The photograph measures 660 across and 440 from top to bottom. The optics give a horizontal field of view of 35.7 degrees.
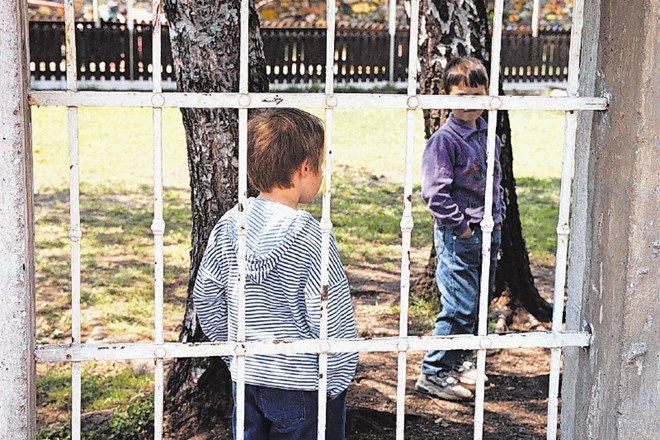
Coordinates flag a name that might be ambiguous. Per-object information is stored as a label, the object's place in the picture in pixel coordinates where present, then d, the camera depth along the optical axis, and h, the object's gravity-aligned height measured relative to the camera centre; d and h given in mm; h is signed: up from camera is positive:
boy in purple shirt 4344 -692
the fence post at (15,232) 2506 -510
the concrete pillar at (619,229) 2789 -540
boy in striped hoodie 2947 -697
